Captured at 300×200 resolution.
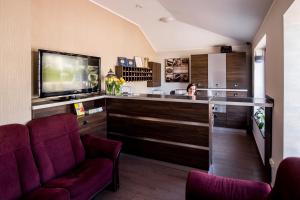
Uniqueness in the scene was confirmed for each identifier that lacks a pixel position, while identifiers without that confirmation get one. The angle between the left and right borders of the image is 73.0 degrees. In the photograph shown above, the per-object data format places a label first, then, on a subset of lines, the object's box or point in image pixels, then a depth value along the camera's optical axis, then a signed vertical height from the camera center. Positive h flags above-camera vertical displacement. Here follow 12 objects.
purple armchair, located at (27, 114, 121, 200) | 2.06 -0.75
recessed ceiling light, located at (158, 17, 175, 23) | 4.75 +1.79
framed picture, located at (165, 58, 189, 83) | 6.35 +0.79
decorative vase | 3.82 +0.09
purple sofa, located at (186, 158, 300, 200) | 1.29 -0.72
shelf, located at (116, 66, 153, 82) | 4.67 +0.53
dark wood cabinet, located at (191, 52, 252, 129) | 5.28 +0.24
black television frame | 2.62 +0.08
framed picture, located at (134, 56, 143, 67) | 5.44 +0.90
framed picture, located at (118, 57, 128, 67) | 4.76 +0.78
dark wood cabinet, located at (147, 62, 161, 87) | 6.10 +0.61
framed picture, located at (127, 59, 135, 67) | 5.07 +0.81
